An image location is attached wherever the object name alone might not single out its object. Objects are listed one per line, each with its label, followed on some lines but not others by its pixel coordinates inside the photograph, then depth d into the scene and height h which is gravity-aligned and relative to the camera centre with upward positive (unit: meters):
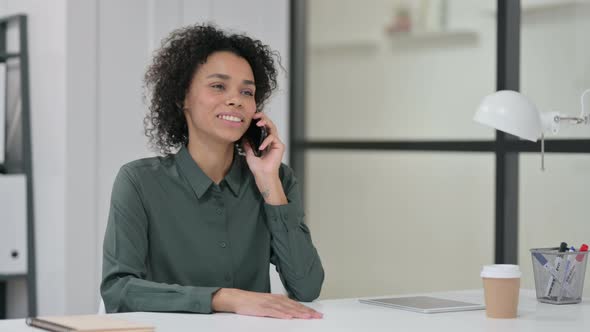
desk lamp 2.17 +0.01
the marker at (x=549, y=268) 2.29 -0.38
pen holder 2.29 -0.39
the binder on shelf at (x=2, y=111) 3.70 +0.02
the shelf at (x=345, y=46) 4.11 +0.32
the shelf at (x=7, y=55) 3.72 +0.25
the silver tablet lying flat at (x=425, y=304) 2.06 -0.43
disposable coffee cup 2.00 -0.37
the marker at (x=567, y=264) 2.31 -0.37
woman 2.29 -0.20
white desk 1.82 -0.42
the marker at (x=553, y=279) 2.30 -0.40
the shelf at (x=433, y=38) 3.66 +0.32
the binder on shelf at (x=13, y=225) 3.63 -0.42
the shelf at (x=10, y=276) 3.61 -0.62
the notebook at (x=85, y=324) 1.66 -0.38
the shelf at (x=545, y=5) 3.22 +0.39
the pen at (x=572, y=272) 2.30 -0.39
